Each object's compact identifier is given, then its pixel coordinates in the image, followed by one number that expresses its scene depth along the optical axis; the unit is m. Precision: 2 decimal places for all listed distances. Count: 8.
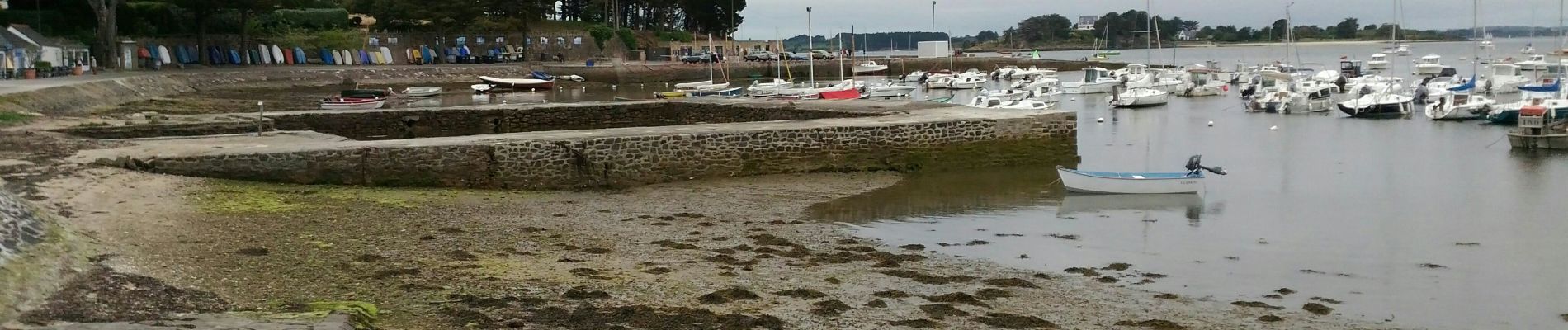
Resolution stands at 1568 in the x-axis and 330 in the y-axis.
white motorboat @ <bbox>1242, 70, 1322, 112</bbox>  52.09
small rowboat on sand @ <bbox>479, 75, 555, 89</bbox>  68.00
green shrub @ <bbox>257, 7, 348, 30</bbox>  79.36
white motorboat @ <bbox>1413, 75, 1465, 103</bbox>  53.97
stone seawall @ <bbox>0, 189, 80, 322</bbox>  10.20
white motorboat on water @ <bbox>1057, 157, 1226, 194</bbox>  23.83
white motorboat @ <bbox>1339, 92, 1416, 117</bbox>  48.97
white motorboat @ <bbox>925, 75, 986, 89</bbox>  77.19
